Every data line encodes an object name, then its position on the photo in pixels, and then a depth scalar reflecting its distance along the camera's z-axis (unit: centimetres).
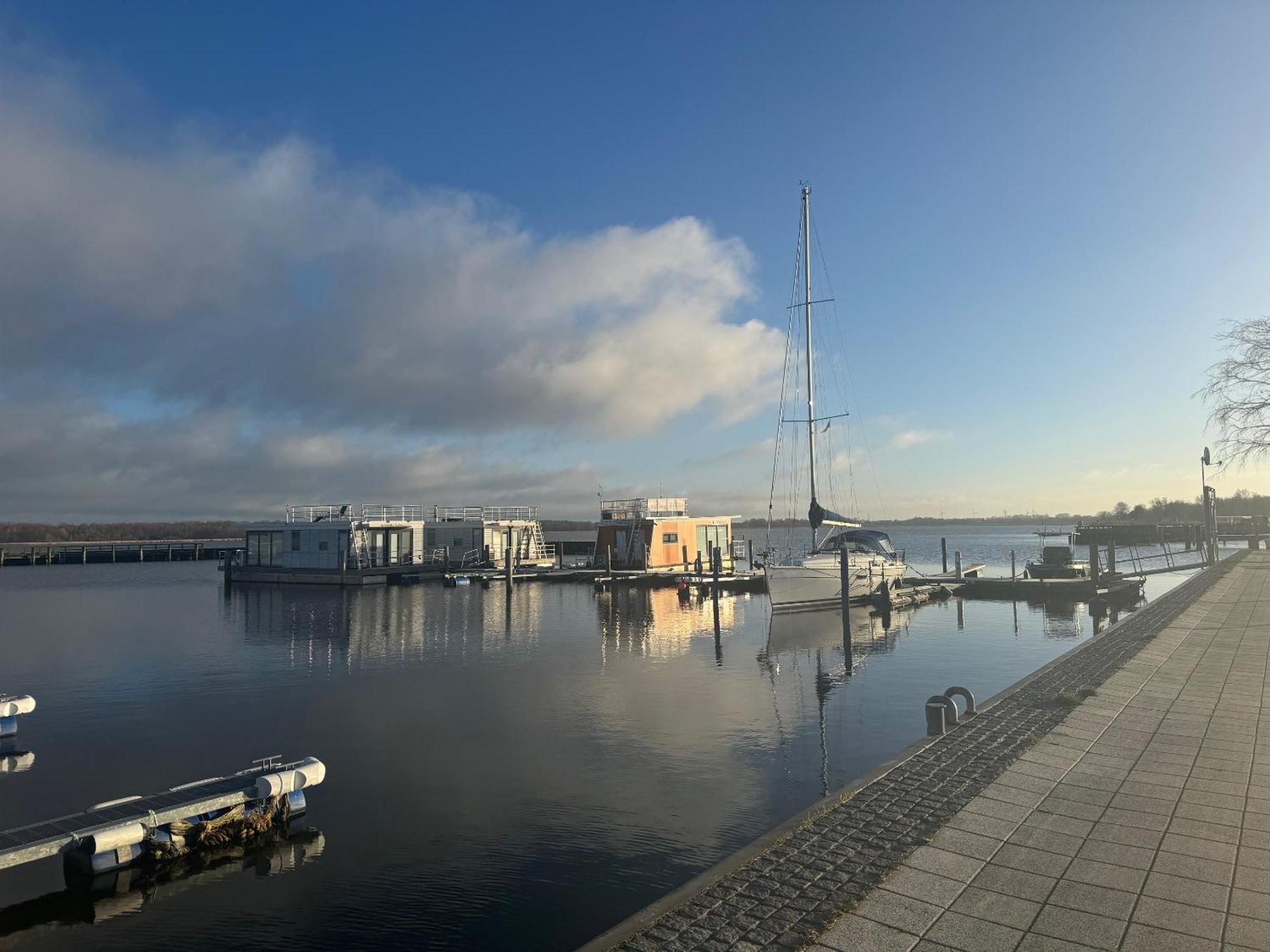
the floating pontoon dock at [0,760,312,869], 904
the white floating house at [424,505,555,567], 5650
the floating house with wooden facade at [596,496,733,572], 5278
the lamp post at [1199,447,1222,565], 4131
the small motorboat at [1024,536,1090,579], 3966
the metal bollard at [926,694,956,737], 1109
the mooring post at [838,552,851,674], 2478
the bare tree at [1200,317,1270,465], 1845
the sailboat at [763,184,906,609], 3297
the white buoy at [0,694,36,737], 1609
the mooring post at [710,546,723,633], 3937
